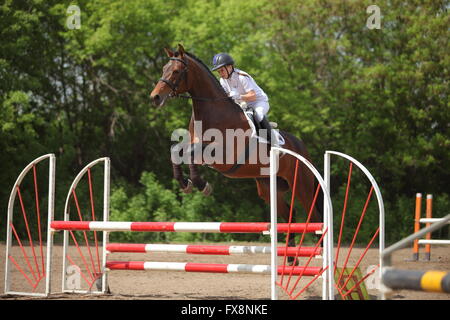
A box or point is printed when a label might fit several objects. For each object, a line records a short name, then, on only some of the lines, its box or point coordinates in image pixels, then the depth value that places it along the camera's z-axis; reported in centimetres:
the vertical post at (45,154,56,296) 1275
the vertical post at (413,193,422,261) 2217
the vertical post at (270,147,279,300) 1037
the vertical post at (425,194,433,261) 2187
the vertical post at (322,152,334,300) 1009
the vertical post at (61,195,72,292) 1334
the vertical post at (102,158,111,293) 1341
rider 1386
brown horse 1277
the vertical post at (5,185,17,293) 1303
